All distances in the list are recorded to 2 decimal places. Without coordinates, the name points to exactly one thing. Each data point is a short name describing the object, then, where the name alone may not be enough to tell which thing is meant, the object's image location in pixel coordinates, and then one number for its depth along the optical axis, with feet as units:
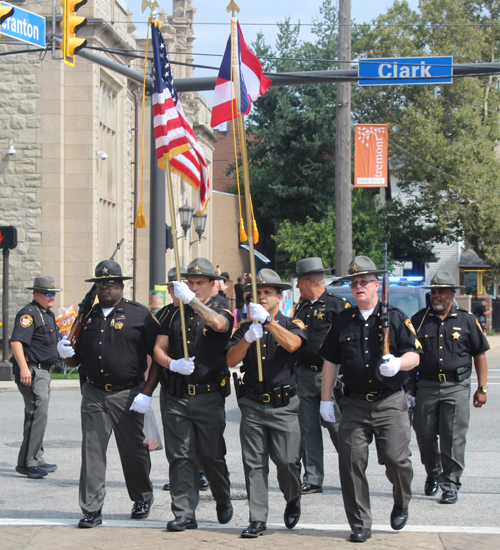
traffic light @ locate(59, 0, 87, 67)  70.13
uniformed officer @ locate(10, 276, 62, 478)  51.39
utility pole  111.04
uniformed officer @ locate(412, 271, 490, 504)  45.14
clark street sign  83.92
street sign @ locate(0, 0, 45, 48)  73.25
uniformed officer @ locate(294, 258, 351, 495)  46.60
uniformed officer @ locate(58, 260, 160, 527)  39.75
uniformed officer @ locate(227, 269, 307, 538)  36.73
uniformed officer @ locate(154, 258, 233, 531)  37.58
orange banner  126.62
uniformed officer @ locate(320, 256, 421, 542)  36.24
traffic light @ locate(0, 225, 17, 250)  100.94
